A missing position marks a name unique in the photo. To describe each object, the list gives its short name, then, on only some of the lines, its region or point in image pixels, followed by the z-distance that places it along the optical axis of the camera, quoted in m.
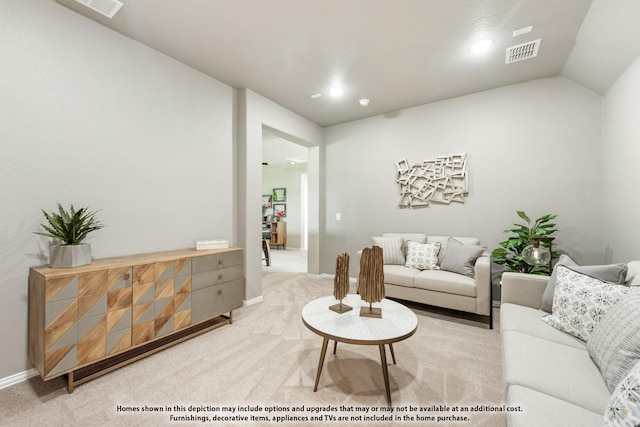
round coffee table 1.52
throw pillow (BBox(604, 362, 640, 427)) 0.70
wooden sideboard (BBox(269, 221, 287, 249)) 8.72
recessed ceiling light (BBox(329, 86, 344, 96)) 3.38
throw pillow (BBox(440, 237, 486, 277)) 2.98
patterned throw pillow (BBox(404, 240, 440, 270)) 3.28
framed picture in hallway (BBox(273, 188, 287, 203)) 9.01
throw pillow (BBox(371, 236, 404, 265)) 3.54
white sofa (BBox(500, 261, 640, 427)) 0.96
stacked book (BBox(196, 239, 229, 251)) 2.74
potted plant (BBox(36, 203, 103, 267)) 1.82
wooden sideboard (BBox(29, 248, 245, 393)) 1.65
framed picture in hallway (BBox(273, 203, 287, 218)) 9.01
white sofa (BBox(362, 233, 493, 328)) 2.71
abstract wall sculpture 3.56
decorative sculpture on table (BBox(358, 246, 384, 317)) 1.81
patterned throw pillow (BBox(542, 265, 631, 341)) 1.45
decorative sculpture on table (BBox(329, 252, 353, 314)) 1.89
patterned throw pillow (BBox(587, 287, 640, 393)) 1.05
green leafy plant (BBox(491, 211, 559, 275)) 2.73
